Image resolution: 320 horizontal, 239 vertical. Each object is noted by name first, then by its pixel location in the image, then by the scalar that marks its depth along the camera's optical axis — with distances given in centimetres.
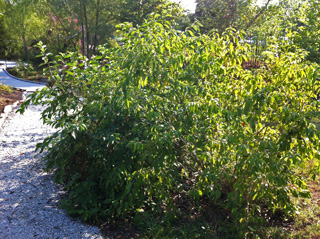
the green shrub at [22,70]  1559
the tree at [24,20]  1780
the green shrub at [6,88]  1016
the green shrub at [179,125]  286
